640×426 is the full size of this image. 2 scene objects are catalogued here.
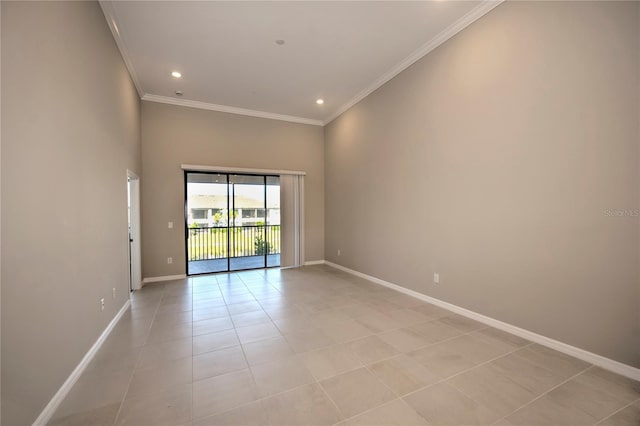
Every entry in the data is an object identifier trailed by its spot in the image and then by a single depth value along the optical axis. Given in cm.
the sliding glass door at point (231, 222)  552
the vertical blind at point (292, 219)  608
